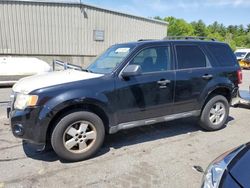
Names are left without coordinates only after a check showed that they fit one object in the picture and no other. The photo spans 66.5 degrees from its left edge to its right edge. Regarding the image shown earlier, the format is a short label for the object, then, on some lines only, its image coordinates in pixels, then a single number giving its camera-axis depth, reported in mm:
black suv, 2741
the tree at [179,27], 57959
